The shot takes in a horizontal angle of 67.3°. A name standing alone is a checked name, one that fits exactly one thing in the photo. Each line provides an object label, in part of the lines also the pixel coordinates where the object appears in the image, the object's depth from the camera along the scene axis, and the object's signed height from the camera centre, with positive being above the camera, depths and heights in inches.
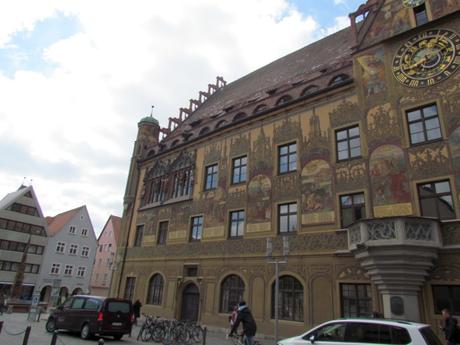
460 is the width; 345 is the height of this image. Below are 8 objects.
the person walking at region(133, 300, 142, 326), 735.7 -25.8
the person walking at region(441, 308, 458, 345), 344.5 -12.8
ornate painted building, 454.6 +189.6
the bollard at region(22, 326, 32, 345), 328.5 -41.6
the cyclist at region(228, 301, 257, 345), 352.8 -19.0
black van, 492.7 -31.8
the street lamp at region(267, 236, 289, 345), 442.0 +69.4
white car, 258.2 -16.0
